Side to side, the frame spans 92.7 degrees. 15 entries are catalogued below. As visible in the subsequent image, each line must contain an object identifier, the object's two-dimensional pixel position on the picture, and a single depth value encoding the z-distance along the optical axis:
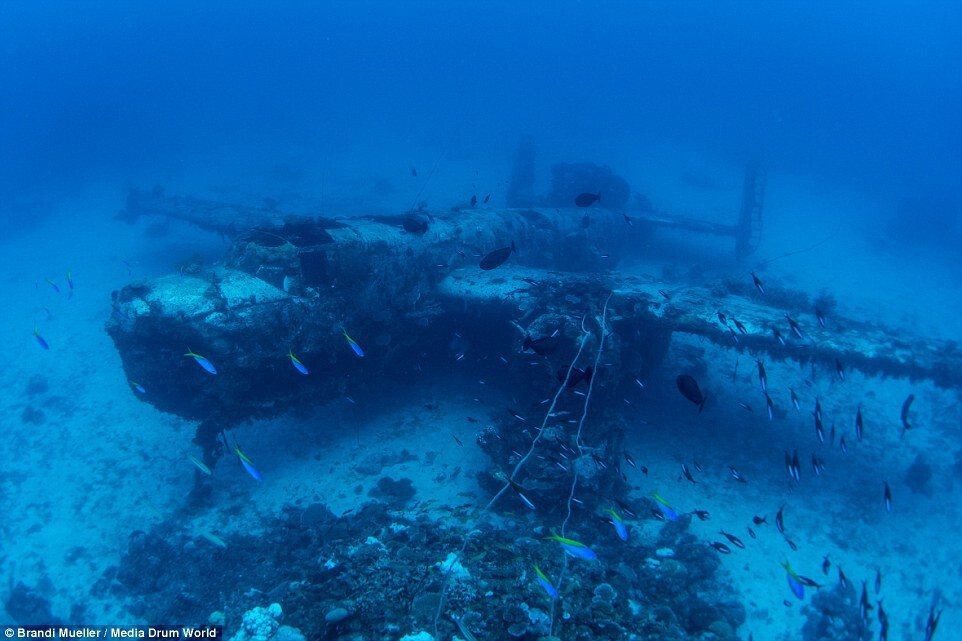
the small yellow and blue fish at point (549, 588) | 3.55
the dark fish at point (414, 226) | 7.71
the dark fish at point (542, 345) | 5.08
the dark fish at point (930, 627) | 3.78
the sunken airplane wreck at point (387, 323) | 7.12
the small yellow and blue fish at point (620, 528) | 3.88
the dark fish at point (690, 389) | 4.19
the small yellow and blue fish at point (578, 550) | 3.49
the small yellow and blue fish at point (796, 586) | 4.24
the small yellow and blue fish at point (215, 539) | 7.15
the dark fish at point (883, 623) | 4.19
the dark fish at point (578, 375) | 4.70
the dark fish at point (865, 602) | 4.04
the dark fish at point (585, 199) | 6.61
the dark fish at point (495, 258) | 6.14
